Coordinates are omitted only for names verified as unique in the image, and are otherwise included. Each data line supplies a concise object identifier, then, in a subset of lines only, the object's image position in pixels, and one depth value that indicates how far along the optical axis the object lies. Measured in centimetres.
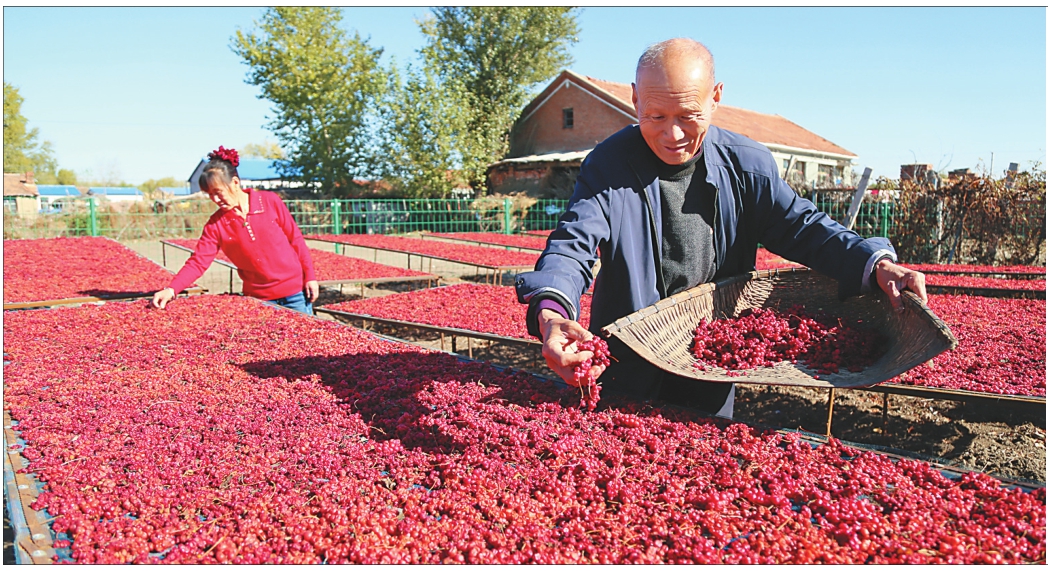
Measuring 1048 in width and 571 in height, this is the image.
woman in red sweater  401
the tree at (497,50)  2597
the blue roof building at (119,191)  5915
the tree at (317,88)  2347
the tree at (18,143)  3328
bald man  174
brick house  2120
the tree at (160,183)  8800
